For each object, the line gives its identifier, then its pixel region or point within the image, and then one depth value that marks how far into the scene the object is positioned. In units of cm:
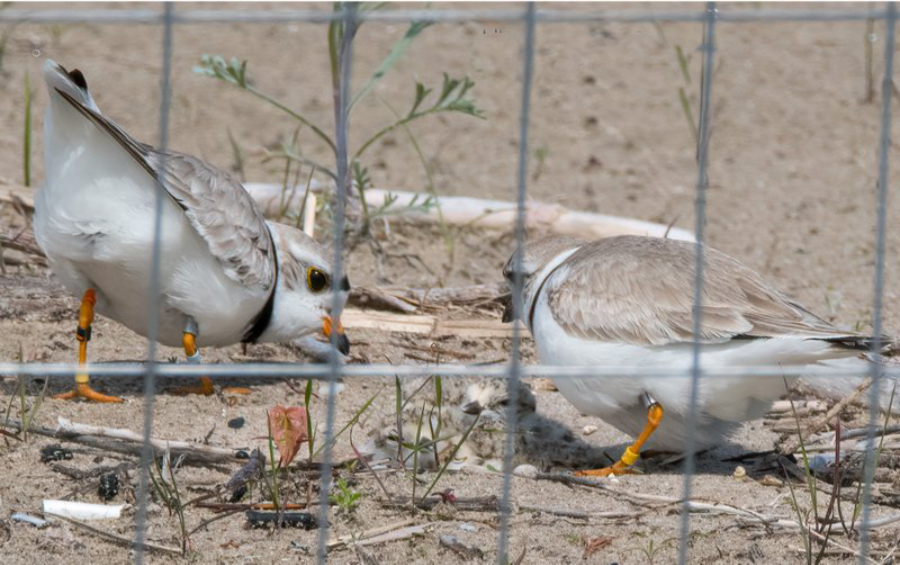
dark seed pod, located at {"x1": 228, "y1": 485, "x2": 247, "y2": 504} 746
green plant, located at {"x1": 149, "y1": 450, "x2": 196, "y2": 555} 685
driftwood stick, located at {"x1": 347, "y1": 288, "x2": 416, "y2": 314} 1123
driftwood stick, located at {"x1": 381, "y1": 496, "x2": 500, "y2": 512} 744
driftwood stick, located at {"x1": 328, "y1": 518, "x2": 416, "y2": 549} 701
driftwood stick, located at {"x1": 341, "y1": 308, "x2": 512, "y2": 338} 1079
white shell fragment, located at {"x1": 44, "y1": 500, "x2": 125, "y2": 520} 723
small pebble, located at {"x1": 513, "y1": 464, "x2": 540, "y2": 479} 816
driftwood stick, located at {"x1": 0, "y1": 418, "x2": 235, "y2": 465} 790
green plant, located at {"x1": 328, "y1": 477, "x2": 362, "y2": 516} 725
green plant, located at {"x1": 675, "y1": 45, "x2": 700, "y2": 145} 1245
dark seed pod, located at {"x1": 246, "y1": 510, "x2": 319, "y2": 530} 716
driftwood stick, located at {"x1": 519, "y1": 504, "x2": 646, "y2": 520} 737
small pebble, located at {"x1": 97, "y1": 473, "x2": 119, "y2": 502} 744
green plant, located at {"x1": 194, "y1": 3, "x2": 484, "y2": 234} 1106
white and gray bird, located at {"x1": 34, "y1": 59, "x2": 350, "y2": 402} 852
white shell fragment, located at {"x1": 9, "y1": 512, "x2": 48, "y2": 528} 705
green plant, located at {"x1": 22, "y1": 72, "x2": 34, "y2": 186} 1155
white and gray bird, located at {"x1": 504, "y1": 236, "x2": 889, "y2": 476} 822
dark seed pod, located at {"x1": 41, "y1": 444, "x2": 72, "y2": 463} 782
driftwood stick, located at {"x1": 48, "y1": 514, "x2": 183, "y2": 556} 683
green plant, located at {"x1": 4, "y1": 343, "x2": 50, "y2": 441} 786
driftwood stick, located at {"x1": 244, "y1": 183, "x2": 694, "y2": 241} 1281
